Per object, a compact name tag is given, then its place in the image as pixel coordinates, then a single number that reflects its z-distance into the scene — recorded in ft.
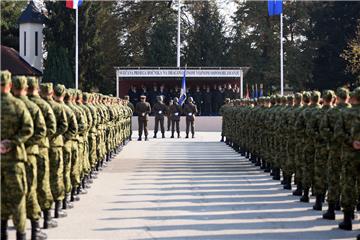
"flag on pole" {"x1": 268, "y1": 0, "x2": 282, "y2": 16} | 130.82
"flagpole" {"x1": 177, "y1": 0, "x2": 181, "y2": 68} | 155.12
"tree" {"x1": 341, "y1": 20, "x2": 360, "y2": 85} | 149.59
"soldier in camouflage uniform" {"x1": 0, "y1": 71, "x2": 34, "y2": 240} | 27.05
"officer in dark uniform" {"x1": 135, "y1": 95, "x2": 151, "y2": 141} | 106.42
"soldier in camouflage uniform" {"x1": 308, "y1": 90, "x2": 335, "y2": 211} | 37.50
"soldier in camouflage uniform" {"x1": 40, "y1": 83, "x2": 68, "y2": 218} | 33.22
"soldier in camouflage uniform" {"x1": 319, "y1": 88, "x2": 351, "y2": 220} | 34.27
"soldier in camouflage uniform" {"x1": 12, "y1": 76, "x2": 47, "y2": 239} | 28.40
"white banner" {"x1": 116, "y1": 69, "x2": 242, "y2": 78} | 149.59
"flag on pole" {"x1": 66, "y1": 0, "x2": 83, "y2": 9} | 130.93
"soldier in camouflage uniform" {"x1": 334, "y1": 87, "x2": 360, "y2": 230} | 31.83
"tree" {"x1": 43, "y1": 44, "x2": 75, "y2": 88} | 177.68
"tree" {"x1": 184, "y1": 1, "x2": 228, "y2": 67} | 200.44
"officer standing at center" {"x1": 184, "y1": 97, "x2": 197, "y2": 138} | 113.95
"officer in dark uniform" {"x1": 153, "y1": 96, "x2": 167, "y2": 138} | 114.83
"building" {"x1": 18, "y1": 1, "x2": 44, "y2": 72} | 199.79
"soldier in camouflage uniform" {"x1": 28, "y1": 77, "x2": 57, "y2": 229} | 30.37
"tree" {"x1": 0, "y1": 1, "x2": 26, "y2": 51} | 213.05
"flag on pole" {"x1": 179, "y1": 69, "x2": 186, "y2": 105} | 129.18
